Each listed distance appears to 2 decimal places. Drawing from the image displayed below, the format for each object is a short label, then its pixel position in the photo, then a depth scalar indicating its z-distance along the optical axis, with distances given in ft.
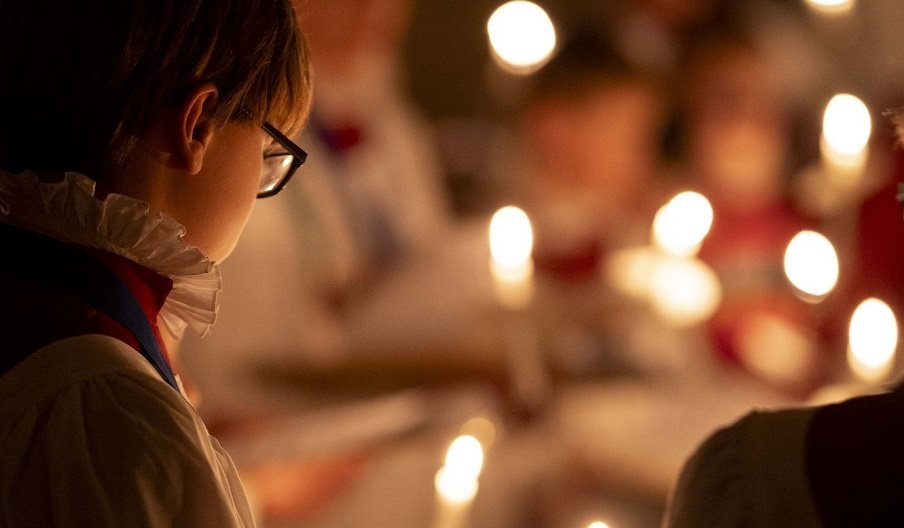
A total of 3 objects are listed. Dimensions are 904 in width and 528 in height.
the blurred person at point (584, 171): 19.22
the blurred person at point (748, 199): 17.35
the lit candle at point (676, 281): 16.70
